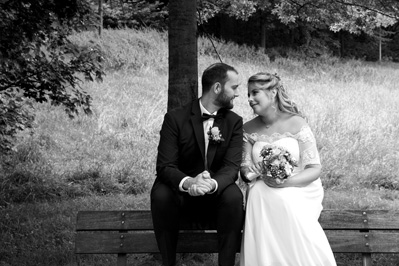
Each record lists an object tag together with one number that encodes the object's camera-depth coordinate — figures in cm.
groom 442
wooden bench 486
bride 448
